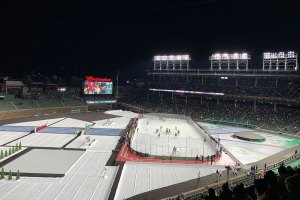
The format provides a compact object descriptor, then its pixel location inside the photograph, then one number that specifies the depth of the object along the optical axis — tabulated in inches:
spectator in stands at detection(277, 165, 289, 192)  268.2
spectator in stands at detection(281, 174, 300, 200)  205.2
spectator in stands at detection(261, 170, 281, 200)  250.4
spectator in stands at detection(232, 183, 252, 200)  238.2
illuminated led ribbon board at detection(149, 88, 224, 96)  2888.8
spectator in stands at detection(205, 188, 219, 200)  275.6
